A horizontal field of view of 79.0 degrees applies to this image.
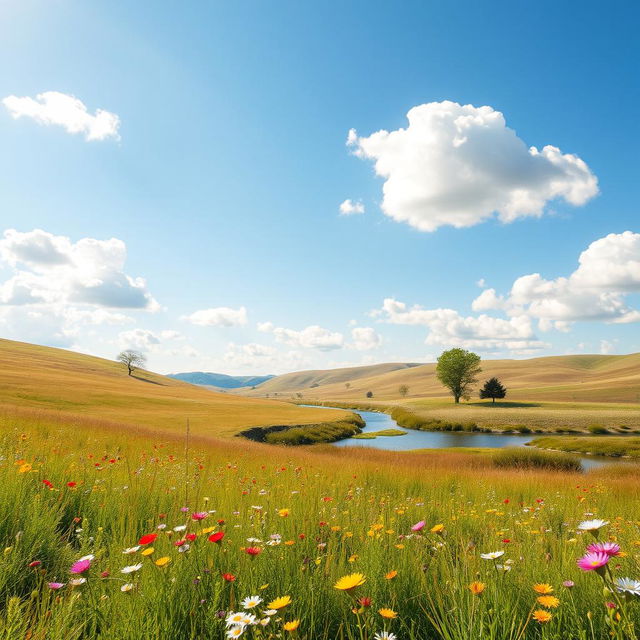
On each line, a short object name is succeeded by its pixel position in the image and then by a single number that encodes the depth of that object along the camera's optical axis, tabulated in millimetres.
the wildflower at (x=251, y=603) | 1885
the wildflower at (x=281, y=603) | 1620
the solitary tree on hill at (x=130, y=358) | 126500
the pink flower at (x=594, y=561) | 1441
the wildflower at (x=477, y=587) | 1710
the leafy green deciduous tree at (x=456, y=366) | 86750
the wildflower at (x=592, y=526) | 1659
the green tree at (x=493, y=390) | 96625
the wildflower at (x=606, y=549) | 1510
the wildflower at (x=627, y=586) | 1444
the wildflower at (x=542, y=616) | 1667
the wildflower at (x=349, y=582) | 1601
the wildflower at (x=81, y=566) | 1750
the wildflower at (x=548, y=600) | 1726
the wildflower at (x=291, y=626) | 1473
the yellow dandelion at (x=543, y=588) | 1780
